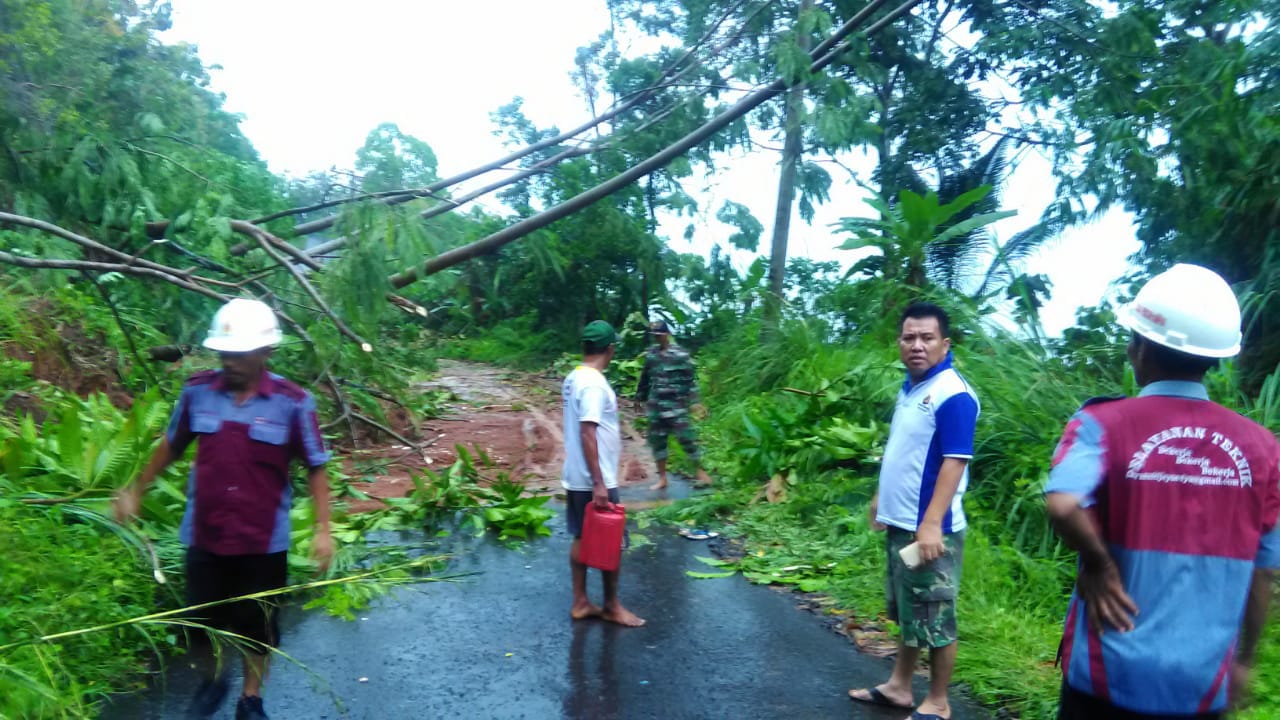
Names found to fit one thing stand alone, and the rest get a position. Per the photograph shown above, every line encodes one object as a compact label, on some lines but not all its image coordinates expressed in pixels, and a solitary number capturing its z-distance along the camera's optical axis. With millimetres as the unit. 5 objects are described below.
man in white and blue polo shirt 3670
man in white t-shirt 4996
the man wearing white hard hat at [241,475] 3531
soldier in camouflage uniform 8938
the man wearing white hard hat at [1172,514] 2104
